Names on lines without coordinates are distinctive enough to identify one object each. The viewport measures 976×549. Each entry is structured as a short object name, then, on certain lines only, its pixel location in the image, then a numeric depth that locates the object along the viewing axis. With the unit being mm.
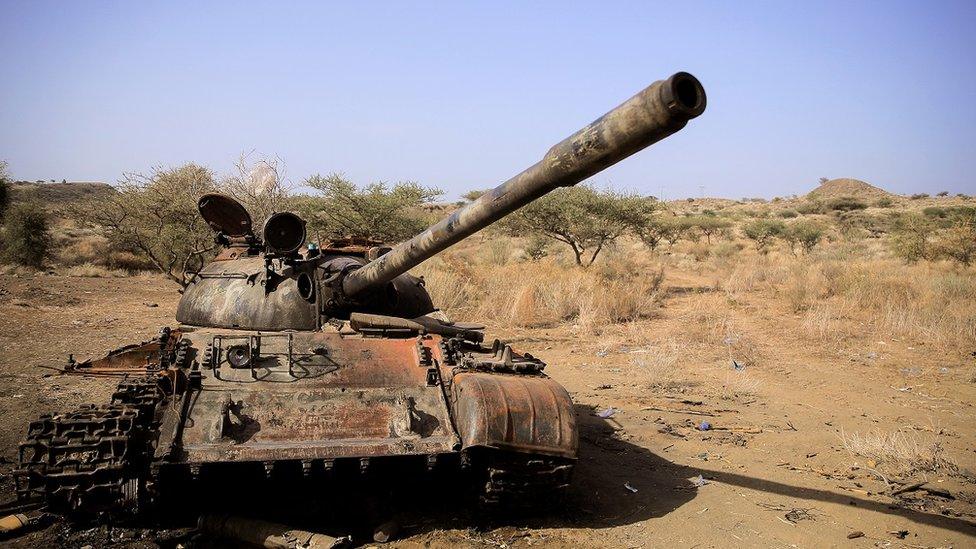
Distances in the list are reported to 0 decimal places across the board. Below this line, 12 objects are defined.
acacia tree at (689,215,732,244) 35156
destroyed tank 4438
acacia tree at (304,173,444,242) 19922
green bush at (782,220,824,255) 28406
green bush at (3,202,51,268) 23094
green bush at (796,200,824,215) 46531
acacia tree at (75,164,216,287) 18859
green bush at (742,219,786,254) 31372
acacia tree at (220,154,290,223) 20359
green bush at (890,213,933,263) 20812
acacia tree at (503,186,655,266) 21531
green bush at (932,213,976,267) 19109
